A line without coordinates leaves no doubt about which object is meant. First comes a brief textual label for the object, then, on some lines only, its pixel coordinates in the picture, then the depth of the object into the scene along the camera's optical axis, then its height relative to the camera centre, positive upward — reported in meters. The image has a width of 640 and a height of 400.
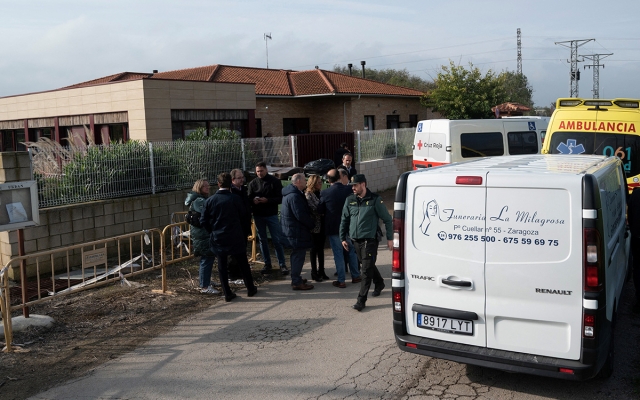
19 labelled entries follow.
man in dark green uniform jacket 7.29 -1.01
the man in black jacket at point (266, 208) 9.57 -0.99
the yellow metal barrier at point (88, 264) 6.31 -1.76
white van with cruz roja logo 15.09 +0.00
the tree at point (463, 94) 31.78 +2.41
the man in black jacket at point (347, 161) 12.40 -0.37
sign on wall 7.02 -0.57
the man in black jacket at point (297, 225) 8.50 -1.14
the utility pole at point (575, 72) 50.65 +5.34
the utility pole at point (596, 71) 56.86 +6.28
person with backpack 8.39 -1.30
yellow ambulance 9.70 +0.05
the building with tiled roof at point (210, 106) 17.14 +1.61
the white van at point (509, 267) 4.51 -1.06
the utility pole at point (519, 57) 63.44 +8.47
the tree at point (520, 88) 57.89 +4.98
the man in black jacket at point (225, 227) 7.91 -1.05
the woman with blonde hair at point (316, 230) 8.92 -1.28
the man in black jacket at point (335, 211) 8.54 -0.96
